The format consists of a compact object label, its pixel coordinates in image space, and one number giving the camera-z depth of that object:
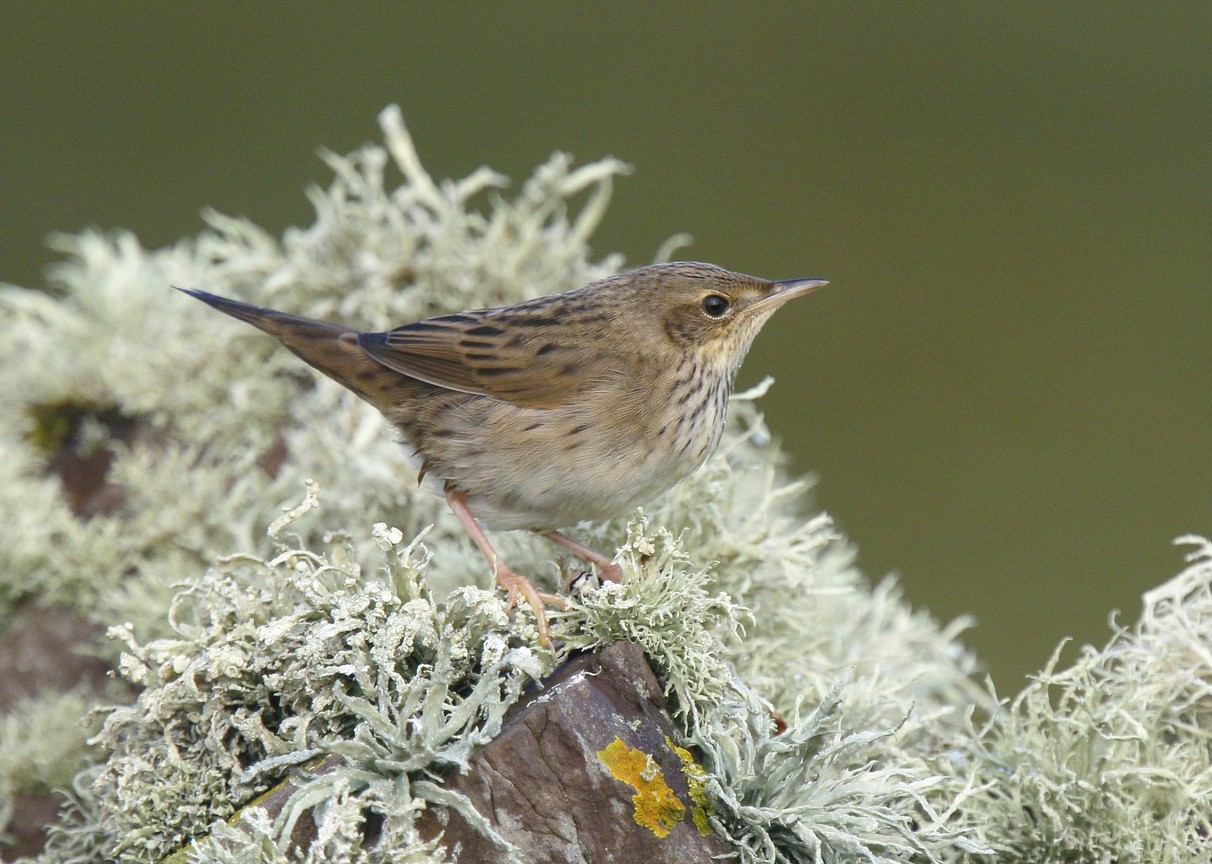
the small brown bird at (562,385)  6.04
